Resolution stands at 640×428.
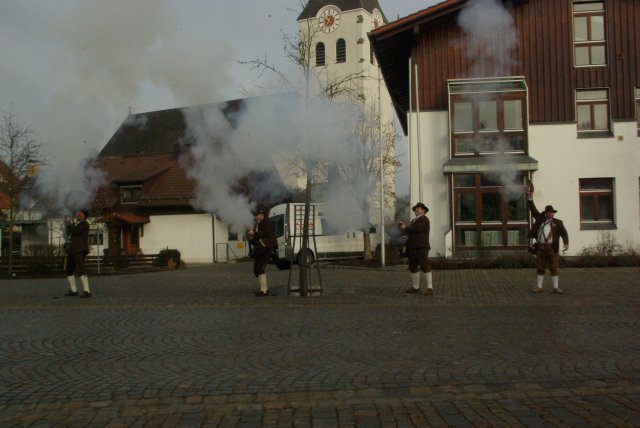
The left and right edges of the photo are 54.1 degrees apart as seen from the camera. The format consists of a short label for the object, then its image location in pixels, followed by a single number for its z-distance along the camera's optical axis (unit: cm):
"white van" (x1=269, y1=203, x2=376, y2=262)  2656
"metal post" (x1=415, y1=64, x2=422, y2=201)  2462
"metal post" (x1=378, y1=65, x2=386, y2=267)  2237
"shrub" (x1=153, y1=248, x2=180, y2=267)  2964
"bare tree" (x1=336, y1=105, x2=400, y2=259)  2528
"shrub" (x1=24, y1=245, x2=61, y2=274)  2425
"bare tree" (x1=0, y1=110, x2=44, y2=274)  2334
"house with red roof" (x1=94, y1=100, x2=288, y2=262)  3616
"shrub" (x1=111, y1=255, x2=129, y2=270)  2809
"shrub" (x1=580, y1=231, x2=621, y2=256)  2253
